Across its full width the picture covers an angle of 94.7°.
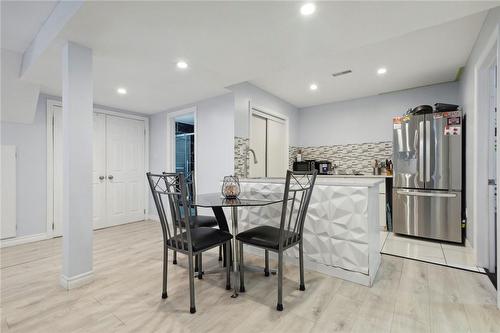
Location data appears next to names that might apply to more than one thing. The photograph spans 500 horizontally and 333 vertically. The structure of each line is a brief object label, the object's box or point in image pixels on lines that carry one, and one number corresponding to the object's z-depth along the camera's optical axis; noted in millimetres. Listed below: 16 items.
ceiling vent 3197
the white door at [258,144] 3752
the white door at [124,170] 4332
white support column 2027
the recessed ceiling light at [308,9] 1611
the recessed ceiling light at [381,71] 3136
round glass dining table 1785
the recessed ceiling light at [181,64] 2533
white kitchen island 2061
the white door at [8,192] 3180
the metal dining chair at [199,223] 2225
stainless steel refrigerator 3053
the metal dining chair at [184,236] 1676
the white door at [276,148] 4227
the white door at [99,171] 4102
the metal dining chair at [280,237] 1722
